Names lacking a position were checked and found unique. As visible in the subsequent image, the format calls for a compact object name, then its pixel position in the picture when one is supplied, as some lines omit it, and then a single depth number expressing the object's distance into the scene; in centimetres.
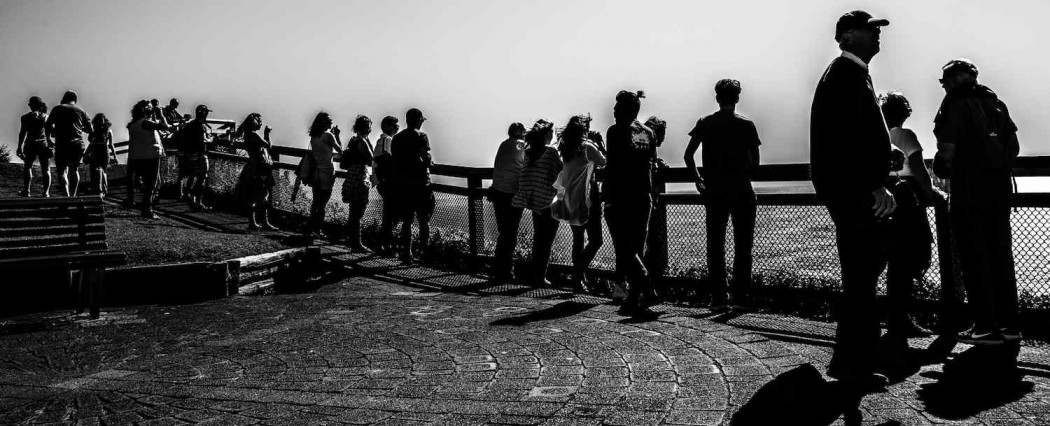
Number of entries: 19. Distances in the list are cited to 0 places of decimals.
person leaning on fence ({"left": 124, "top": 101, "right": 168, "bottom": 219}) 1492
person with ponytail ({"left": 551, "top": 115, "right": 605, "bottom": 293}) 899
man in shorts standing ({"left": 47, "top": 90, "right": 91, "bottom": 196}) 1536
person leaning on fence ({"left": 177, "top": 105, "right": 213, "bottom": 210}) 1591
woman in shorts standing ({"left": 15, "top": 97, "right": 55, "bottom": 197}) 1611
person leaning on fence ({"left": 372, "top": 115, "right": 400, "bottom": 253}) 1169
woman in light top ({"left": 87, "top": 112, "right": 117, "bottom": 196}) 1783
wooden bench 844
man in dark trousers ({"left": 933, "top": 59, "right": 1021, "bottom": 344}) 585
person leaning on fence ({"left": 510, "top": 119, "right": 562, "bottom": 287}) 989
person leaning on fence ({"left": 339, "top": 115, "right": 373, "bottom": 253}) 1244
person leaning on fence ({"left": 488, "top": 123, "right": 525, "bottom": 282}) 1062
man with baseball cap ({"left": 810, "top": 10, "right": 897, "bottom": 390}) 471
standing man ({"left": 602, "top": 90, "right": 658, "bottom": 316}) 793
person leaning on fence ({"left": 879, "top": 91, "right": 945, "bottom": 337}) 645
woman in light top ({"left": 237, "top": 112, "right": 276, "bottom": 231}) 1375
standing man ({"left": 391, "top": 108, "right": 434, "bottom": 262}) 1138
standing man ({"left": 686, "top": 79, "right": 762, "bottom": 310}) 779
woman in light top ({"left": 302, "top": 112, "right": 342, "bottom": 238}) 1296
